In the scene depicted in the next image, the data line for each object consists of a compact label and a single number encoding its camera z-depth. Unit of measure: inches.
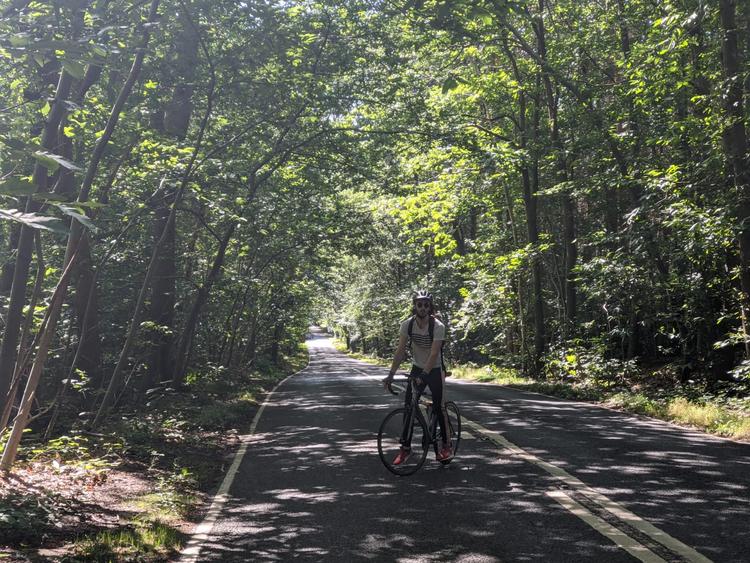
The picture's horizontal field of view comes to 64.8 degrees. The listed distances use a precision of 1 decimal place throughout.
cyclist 269.9
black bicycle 270.5
